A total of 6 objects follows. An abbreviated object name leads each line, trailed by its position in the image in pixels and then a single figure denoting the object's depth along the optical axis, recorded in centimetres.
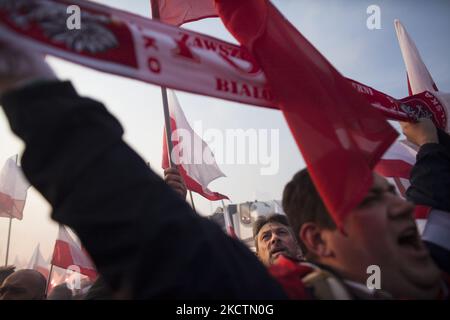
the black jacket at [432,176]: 193
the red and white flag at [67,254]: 741
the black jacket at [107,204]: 75
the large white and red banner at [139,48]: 103
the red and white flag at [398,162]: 337
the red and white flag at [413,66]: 330
